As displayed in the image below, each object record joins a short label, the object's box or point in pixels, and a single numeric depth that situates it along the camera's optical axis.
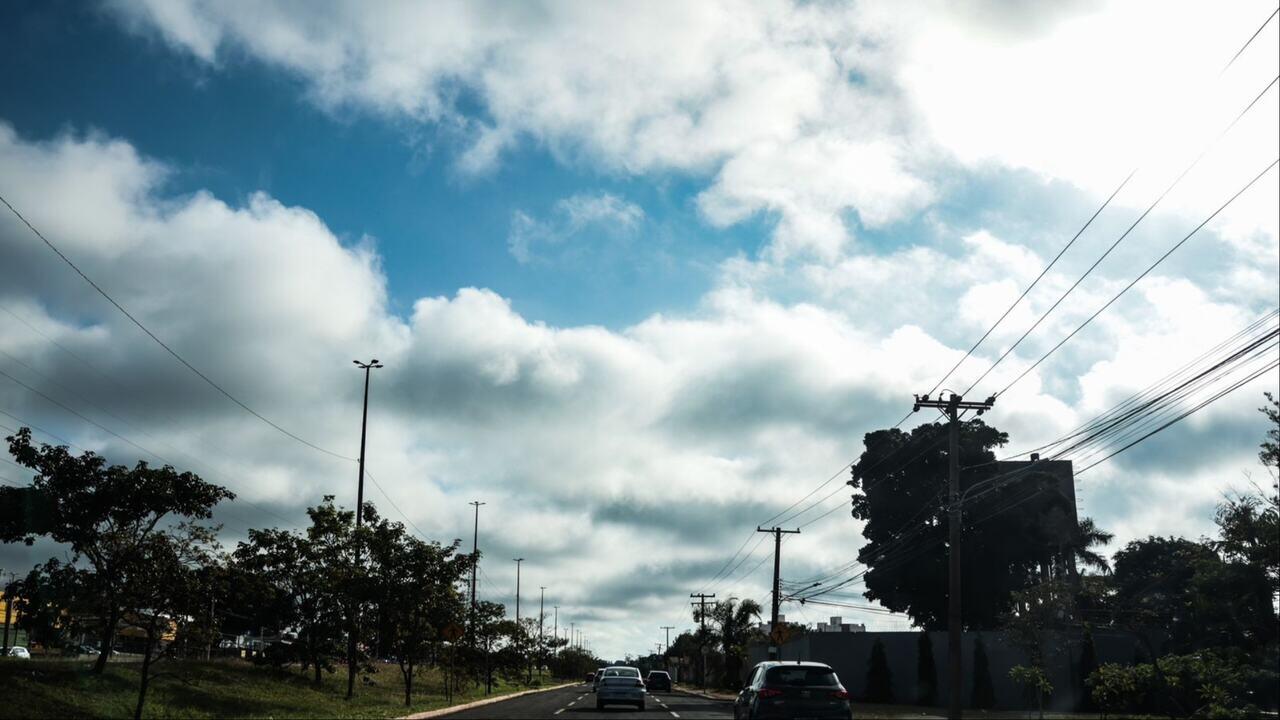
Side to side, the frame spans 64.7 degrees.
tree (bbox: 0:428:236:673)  24.36
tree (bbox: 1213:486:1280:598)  22.08
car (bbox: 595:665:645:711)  39.08
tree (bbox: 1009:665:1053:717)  33.12
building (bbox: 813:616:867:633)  98.12
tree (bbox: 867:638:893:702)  53.28
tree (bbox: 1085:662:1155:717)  29.48
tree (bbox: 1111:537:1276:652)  23.84
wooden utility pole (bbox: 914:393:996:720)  28.96
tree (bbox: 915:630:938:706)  51.75
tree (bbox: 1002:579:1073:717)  35.50
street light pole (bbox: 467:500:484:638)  40.31
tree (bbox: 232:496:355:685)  37.94
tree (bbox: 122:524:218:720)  22.36
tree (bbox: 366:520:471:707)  36.94
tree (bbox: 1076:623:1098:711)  47.12
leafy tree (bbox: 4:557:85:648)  23.73
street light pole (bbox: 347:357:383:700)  37.81
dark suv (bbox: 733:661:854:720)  18.86
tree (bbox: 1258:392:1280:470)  21.81
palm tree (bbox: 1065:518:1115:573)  68.39
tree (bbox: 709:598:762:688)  87.94
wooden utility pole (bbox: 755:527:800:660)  45.88
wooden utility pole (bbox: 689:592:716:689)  106.75
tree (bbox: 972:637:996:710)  48.81
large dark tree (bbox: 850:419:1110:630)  58.91
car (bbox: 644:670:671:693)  76.19
